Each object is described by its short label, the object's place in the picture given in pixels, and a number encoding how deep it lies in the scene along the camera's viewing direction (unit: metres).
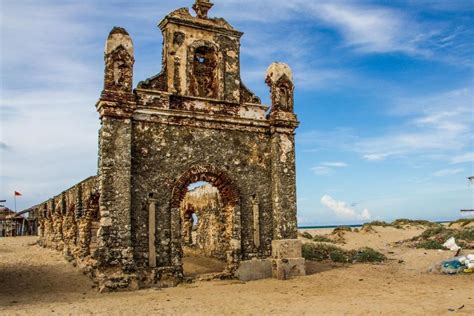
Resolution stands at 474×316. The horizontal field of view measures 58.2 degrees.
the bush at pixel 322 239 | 24.58
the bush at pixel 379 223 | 32.78
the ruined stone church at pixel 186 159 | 11.25
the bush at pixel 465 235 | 21.39
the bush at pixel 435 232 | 24.20
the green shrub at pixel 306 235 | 26.15
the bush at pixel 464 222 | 28.16
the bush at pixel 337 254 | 17.34
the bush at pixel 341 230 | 28.55
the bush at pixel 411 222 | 34.25
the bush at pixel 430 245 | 19.98
